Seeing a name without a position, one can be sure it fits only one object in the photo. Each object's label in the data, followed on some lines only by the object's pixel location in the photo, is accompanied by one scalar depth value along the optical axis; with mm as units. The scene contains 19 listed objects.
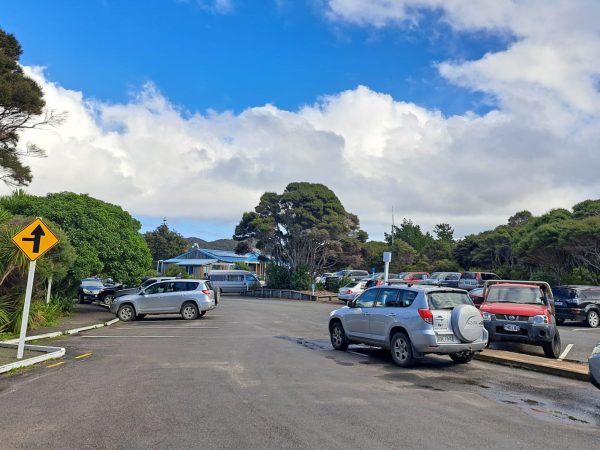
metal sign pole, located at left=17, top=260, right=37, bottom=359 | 11109
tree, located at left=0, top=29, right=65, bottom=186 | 22203
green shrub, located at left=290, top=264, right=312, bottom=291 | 44812
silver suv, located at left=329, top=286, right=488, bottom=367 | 10852
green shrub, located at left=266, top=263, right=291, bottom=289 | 45938
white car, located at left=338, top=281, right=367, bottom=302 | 33000
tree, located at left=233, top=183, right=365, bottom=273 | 45750
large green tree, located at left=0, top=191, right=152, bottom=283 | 21328
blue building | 63469
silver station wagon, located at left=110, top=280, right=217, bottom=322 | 22141
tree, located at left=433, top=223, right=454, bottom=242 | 94875
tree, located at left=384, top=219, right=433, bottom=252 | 80444
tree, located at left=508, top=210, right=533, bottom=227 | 63562
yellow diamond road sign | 11766
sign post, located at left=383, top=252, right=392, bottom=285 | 23602
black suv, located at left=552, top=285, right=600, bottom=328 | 22125
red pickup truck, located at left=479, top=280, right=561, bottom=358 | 12625
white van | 46656
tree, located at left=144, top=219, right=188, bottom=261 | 84000
